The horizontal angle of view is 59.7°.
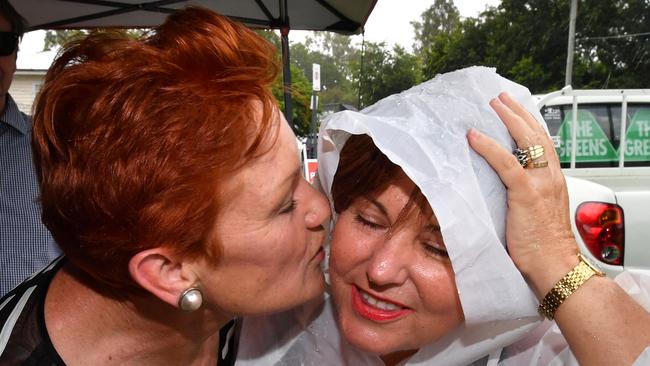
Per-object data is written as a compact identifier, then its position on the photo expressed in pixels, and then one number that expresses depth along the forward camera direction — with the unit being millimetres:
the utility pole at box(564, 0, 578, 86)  21406
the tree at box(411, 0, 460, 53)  54906
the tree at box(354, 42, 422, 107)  36594
